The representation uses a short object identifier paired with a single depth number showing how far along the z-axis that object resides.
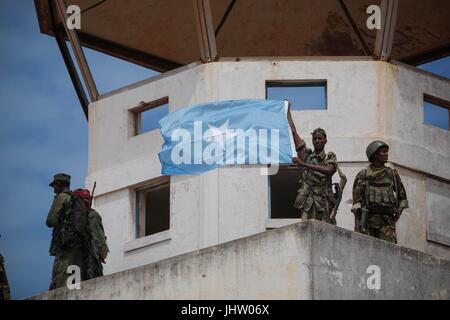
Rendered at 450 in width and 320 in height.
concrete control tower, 34.88
